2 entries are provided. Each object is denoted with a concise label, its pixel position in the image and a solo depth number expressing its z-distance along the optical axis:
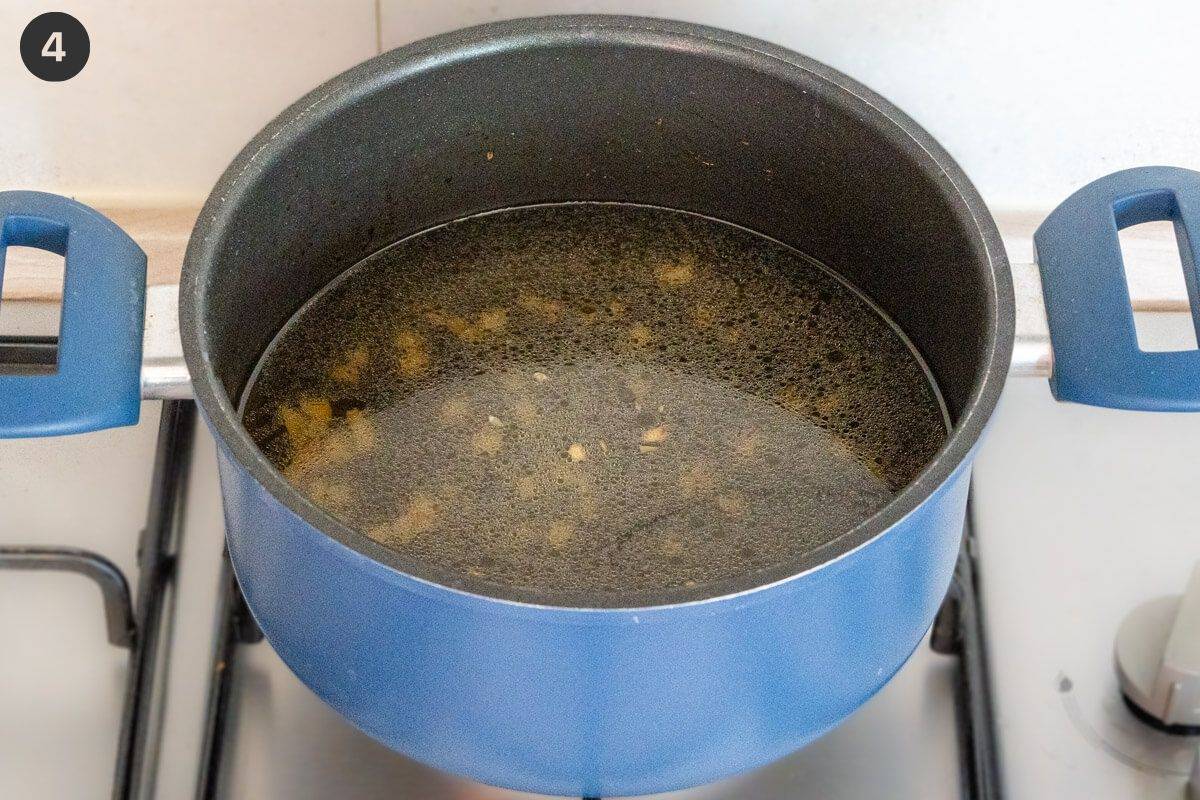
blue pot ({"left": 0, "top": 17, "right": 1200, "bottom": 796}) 0.53
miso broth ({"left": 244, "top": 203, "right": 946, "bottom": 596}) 0.70
